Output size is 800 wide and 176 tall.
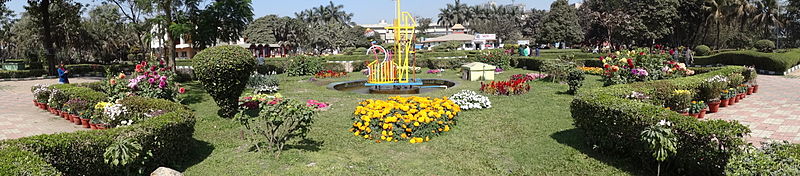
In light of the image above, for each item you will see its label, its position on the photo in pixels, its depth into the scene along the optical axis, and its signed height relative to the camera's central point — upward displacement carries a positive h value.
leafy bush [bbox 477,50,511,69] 25.83 +0.16
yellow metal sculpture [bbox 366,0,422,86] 15.09 -0.12
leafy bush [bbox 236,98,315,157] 6.98 -0.84
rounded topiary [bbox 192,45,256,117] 9.46 -0.15
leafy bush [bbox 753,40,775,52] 34.50 +1.06
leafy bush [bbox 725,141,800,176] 4.24 -0.95
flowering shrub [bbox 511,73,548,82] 17.48 -0.61
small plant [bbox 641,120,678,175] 5.36 -0.93
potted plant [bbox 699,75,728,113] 10.52 -0.75
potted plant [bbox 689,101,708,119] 9.95 -1.04
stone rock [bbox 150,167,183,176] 5.62 -1.30
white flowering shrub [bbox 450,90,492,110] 11.34 -0.96
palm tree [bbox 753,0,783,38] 39.03 +3.76
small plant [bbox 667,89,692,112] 9.52 -0.81
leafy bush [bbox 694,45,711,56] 35.09 +0.73
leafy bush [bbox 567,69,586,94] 13.78 -0.54
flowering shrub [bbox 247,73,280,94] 16.42 -0.75
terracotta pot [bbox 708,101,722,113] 10.55 -1.04
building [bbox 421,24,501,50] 68.51 +3.08
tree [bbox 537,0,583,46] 58.53 +4.40
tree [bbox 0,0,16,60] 43.48 +3.24
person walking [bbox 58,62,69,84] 15.35 -0.38
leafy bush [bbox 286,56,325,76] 24.25 -0.20
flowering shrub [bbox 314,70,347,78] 23.06 -0.60
